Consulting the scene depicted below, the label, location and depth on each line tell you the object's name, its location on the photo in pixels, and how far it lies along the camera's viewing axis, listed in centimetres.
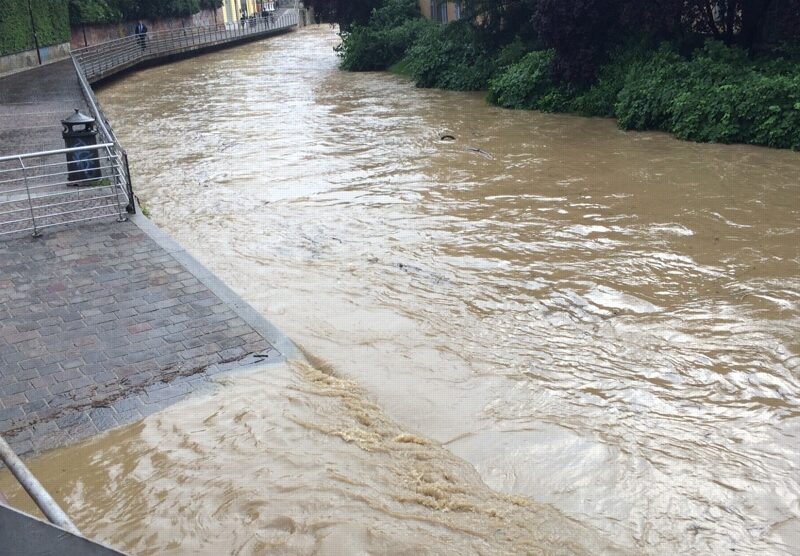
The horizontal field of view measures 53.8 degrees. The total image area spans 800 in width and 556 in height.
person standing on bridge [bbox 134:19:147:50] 4099
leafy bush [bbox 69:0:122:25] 3856
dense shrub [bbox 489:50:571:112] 2061
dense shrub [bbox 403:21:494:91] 2538
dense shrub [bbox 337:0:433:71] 3262
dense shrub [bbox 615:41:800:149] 1516
